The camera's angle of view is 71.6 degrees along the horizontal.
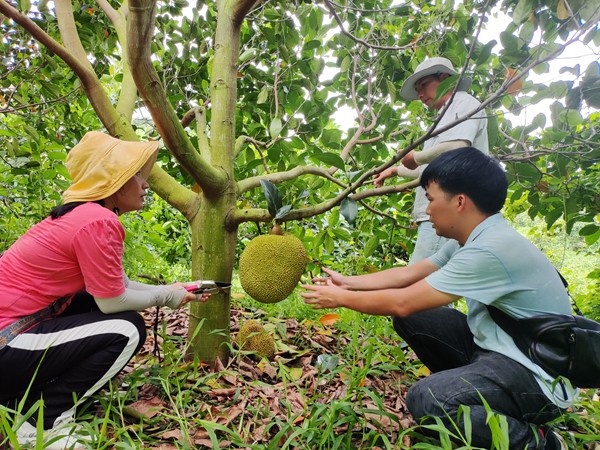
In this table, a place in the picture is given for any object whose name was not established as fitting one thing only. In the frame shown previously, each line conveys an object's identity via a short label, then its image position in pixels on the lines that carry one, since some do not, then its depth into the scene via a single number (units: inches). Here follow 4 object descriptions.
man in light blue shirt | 49.0
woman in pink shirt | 50.4
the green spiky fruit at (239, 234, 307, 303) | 65.2
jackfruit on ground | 75.8
